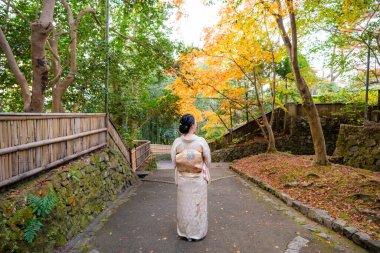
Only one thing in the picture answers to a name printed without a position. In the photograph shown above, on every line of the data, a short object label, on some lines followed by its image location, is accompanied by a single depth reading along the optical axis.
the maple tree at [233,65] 9.77
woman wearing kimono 3.72
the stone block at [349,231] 3.66
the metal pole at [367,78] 9.21
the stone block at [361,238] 3.40
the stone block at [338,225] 3.88
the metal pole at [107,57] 7.14
